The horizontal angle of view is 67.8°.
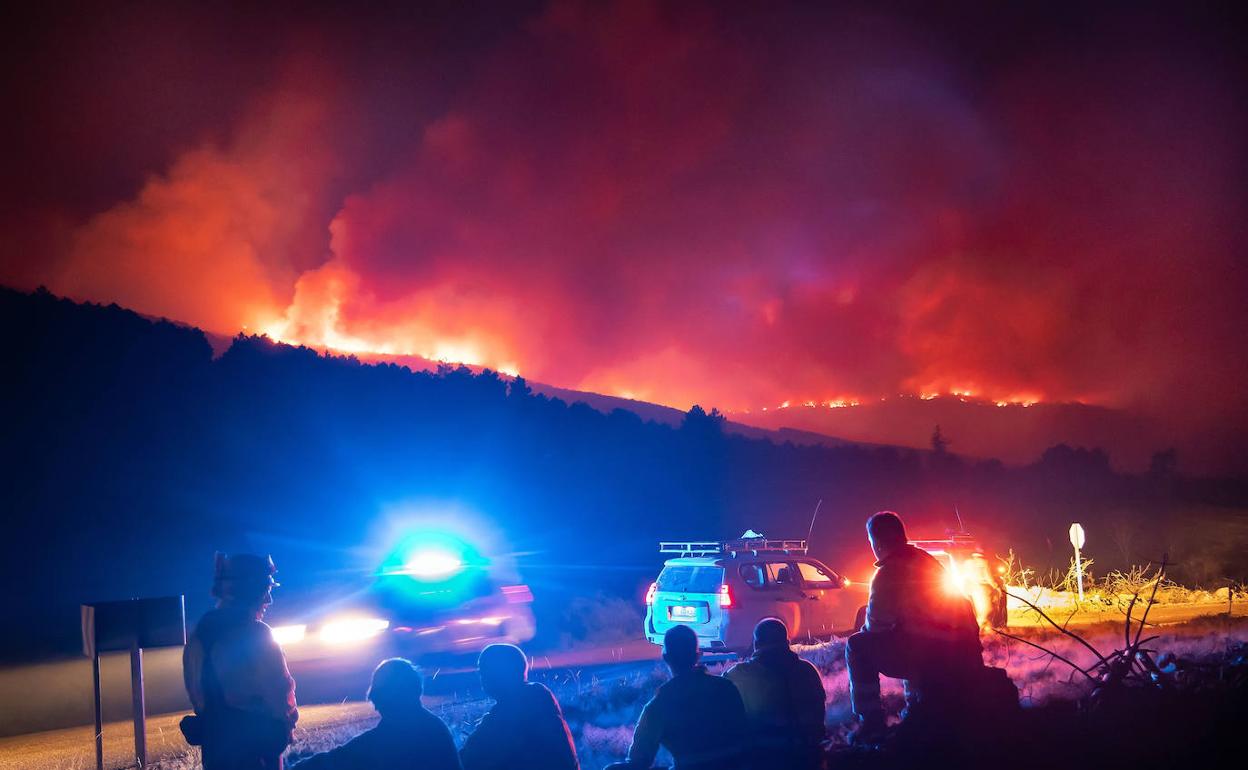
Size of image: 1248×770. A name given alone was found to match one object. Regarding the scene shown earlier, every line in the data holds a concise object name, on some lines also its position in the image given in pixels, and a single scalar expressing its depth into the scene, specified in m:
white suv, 12.09
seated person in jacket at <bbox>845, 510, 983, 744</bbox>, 5.77
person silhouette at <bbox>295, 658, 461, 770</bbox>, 4.54
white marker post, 19.62
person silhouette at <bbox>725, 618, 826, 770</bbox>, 5.41
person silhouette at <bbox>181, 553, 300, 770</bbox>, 4.88
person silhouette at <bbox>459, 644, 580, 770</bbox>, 4.79
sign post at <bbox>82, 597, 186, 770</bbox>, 6.74
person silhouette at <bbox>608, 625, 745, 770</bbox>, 5.11
